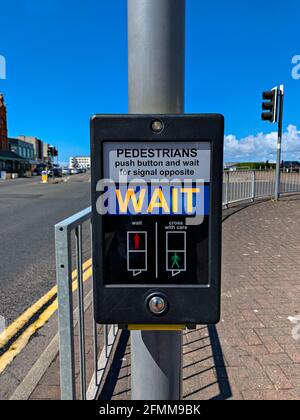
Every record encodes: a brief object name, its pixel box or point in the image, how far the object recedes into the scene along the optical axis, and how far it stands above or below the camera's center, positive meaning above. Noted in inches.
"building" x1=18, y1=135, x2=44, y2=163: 3777.1 +353.4
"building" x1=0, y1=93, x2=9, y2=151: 2213.1 +316.5
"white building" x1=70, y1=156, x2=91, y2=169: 5172.2 +213.6
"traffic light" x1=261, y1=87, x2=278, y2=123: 418.9 +84.2
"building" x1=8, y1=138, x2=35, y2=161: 2852.9 +248.9
